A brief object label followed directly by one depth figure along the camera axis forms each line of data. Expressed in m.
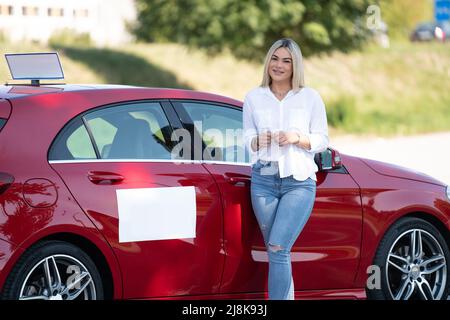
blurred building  61.16
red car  10.82
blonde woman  12.10
